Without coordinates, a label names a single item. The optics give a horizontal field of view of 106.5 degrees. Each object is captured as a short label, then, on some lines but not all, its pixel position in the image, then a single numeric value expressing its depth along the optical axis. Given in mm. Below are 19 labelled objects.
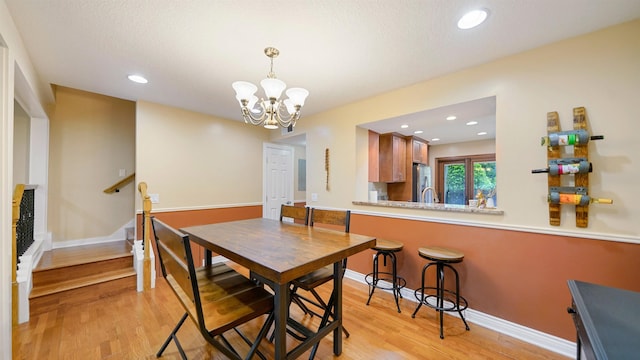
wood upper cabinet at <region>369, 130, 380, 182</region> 3604
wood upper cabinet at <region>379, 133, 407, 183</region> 3949
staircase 2506
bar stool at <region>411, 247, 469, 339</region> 2084
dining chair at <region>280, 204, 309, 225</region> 2361
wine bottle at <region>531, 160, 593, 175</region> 1696
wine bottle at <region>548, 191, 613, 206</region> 1699
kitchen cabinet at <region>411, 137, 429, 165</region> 4614
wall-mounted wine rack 1713
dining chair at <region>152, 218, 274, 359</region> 1223
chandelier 1711
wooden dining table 1270
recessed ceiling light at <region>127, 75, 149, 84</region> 2463
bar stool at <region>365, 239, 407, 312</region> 2500
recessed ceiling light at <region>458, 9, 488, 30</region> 1540
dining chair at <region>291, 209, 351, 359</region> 1795
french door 5047
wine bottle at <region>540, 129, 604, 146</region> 1704
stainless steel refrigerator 4746
